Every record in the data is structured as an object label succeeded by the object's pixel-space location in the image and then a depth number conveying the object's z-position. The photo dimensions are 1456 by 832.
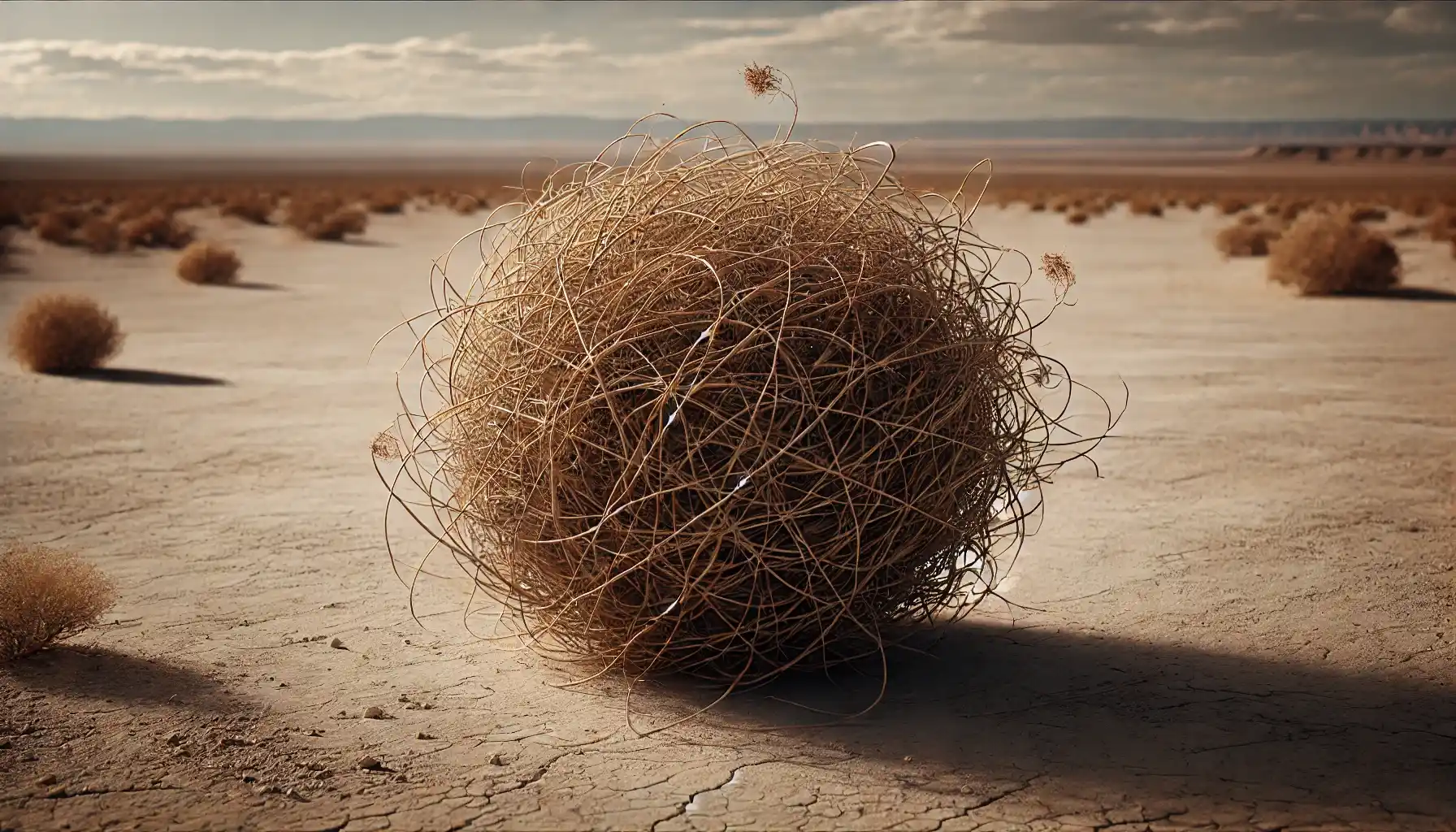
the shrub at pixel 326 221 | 33.47
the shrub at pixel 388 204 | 47.62
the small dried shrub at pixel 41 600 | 5.25
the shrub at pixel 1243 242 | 25.78
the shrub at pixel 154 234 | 30.02
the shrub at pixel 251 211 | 41.72
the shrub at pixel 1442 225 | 27.41
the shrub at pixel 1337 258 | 18.42
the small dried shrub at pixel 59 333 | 12.49
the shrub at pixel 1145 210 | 43.31
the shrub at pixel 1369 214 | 35.49
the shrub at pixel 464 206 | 46.97
